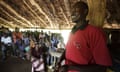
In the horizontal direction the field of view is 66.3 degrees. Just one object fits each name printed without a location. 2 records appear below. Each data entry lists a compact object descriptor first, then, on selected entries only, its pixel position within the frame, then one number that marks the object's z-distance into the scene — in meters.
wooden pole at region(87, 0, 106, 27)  0.87
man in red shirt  0.69
